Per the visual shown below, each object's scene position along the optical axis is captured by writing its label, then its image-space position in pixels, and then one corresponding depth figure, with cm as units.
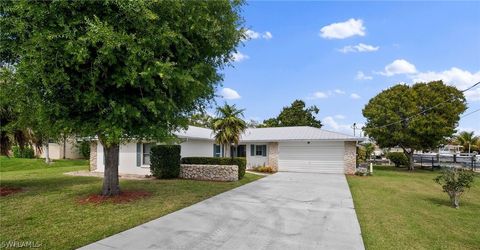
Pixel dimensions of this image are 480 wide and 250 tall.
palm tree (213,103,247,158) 1895
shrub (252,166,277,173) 2392
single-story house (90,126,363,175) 2036
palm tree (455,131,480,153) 5541
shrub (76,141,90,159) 3032
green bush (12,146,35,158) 2944
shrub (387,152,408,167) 3284
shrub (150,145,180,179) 1741
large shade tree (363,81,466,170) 2692
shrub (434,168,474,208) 1062
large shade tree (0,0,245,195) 784
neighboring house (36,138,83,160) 3134
